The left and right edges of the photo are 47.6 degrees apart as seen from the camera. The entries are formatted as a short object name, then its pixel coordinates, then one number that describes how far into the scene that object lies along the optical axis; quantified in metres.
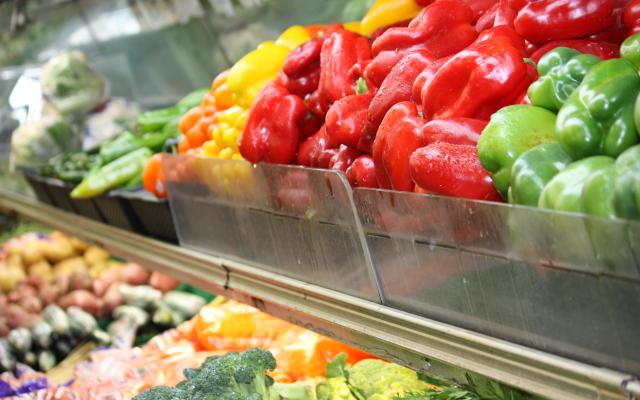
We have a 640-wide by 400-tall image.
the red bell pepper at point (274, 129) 1.85
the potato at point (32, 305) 3.37
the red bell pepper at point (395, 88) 1.51
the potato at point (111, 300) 3.24
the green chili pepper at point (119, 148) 3.17
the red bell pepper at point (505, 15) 1.46
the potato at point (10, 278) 3.65
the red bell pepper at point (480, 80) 1.30
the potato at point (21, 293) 3.49
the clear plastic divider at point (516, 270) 0.92
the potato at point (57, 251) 3.87
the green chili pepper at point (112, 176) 2.85
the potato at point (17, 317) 3.19
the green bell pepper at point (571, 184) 0.98
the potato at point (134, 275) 3.39
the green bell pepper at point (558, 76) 1.16
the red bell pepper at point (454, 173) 1.21
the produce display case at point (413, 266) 0.95
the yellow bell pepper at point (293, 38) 2.34
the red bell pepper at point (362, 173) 1.52
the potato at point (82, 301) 3.27
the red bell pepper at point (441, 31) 1.60
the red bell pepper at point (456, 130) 1.28
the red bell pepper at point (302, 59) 1.93
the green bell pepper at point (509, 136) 1.14
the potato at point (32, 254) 3.88
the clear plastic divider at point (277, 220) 1.45
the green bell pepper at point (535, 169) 1.06
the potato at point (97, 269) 3.58
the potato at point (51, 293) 3.45
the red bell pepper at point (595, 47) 1.26
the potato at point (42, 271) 3.70
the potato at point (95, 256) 3.76
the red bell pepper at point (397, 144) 1.37
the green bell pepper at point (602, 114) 1.01
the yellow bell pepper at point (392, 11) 1.87
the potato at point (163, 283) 3.18
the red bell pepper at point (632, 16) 1.18
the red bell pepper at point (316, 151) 1.73
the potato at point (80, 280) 3.47
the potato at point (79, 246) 3.97
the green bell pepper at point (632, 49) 1.10
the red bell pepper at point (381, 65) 1.62
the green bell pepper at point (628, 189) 0.89
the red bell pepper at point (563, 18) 1.29
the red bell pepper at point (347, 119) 1.60
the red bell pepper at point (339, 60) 1.78
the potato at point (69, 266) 3.65
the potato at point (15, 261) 3.81
